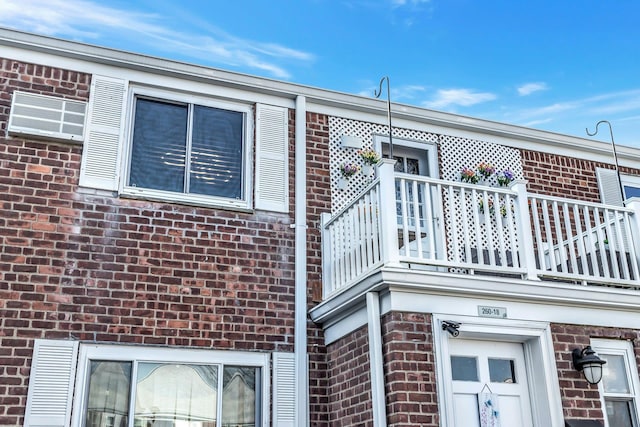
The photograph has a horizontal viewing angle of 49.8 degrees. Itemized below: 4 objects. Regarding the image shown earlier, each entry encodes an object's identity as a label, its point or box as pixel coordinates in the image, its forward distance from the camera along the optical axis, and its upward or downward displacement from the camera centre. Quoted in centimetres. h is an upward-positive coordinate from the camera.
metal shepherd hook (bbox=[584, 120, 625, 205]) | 890 +416
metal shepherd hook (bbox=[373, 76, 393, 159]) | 781 +423
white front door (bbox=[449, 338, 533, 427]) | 599 +79
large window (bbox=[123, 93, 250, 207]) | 721 +331
